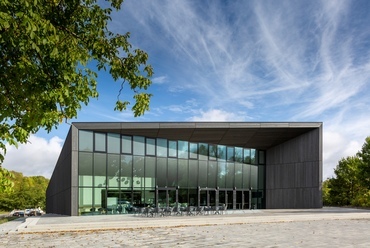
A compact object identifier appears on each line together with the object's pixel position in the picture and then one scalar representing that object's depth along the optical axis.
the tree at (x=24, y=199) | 72.31
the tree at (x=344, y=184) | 43.03
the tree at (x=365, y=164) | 39.46
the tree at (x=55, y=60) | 5.58
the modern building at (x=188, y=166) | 25.77
